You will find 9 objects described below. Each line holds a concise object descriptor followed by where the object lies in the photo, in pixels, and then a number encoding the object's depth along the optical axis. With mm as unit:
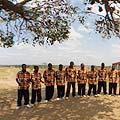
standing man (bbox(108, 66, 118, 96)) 6643
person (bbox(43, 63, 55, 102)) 5925
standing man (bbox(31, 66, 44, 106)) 5790
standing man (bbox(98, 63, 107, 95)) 6543
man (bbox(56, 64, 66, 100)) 6020
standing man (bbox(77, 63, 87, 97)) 6275
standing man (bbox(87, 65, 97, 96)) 6399
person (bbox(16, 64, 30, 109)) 5687
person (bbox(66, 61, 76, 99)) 6115
